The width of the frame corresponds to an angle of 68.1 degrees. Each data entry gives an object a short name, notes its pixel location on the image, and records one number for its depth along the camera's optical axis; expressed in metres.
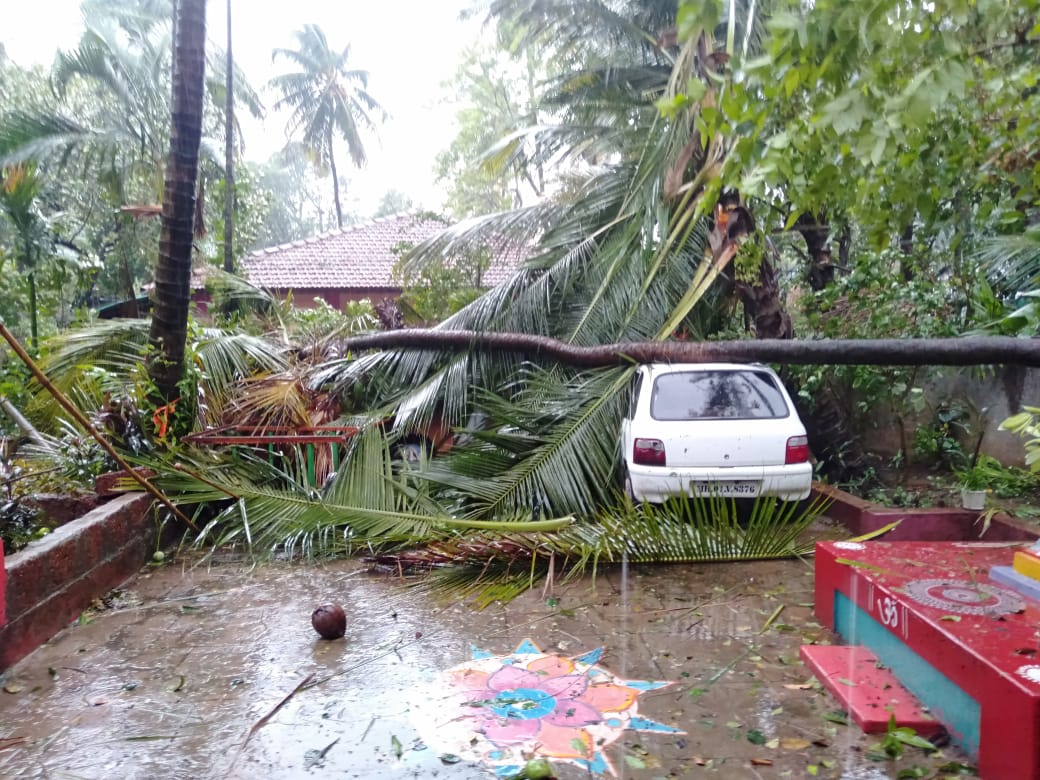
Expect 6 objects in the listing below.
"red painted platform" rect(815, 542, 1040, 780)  2.69
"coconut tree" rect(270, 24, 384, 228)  30.00
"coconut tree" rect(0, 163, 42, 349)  9.24
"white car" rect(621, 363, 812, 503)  6.04
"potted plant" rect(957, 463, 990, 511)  5.89
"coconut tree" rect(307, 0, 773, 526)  6.40
